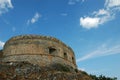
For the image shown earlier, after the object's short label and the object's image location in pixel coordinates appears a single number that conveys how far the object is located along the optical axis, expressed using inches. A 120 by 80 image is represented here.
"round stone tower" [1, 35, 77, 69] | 373.4
